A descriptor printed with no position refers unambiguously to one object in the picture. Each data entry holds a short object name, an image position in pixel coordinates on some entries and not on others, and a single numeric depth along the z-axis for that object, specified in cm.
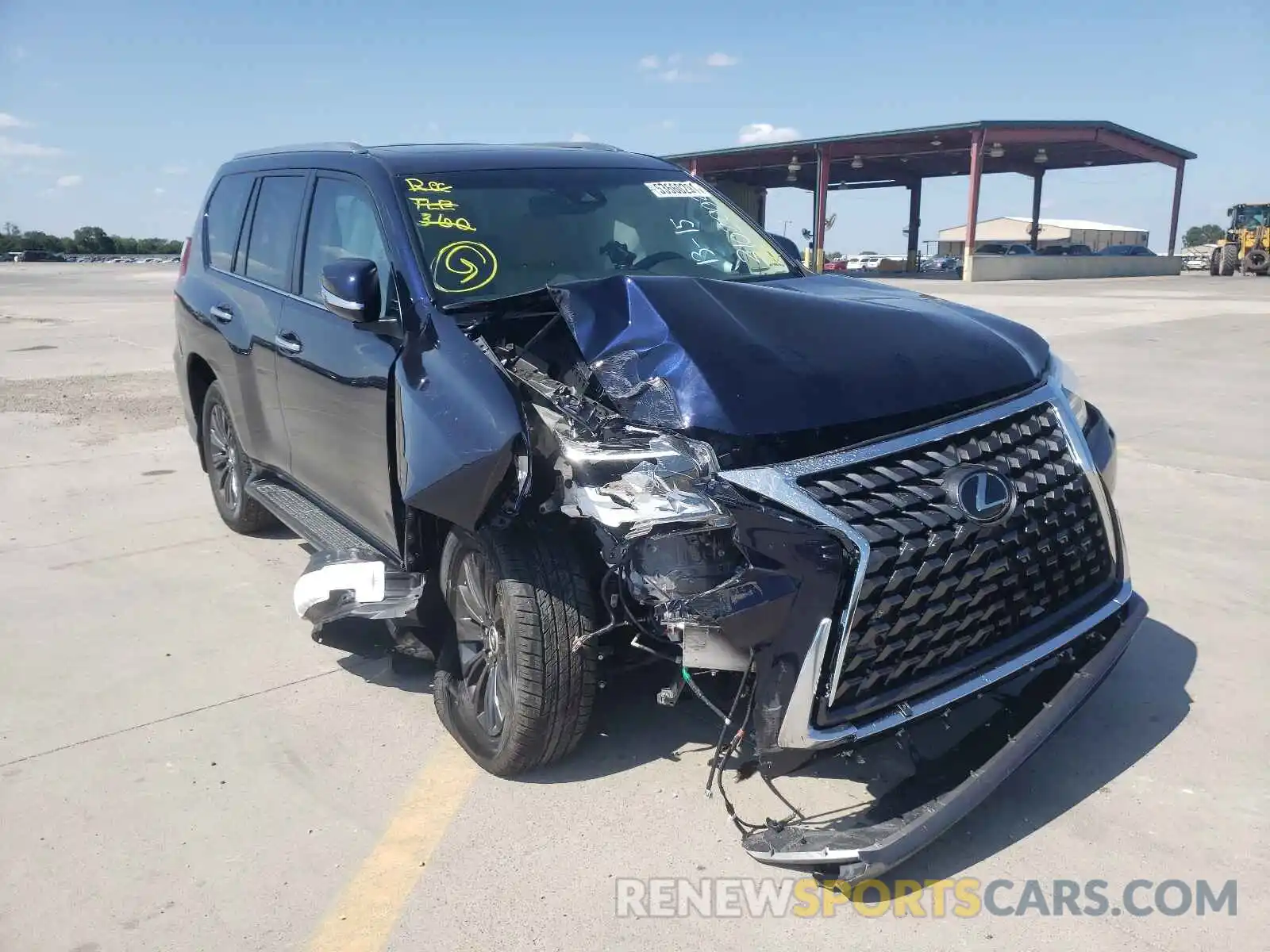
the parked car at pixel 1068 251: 4900
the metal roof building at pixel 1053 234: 9081
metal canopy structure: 4075
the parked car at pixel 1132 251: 4884
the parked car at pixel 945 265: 5522
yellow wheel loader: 4303
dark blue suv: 257
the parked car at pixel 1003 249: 5022
